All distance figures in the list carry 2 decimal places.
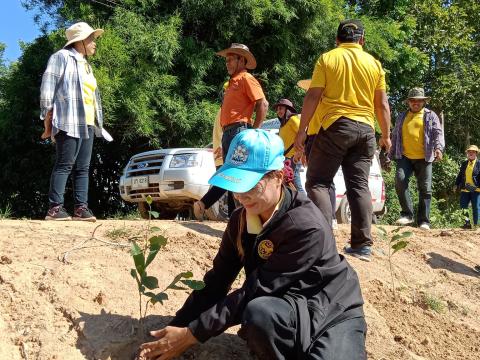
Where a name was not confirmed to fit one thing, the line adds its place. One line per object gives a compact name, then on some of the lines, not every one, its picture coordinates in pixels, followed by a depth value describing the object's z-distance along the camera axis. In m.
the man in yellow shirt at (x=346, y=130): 4.52
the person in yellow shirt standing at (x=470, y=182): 10.50
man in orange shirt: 5.52
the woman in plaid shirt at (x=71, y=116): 4.98
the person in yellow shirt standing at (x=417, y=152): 7.34
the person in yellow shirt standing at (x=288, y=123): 6.83
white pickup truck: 7.58
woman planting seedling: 2.52
